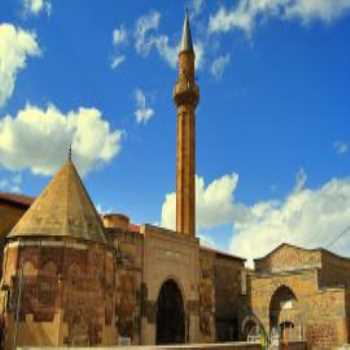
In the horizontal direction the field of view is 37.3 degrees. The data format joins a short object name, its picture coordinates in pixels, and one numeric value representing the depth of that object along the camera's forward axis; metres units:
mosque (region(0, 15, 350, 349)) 20.92
